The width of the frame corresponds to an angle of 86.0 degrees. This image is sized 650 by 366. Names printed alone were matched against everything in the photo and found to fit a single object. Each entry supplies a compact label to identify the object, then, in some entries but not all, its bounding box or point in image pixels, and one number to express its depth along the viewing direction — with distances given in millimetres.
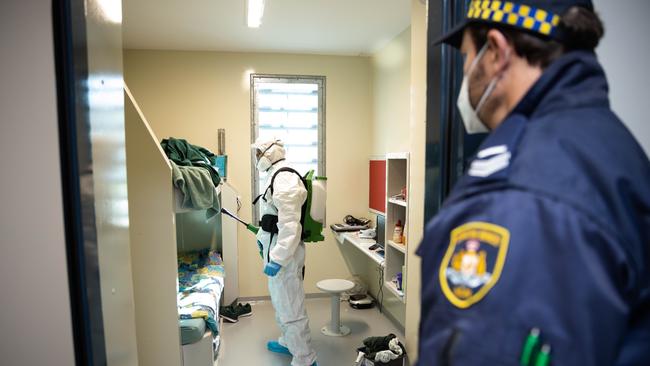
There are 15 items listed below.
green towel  2617
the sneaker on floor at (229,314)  3551
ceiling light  2576
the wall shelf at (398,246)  2713
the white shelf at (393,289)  2619
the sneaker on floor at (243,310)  3680
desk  3070
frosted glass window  3973
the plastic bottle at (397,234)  2869
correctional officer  418
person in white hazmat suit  2680
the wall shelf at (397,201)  2778
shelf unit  2855
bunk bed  1818
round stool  3229
